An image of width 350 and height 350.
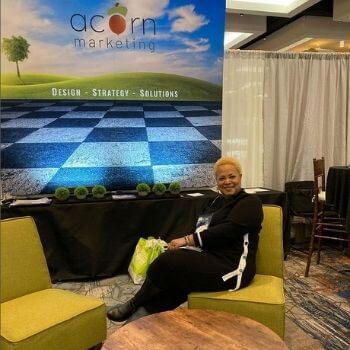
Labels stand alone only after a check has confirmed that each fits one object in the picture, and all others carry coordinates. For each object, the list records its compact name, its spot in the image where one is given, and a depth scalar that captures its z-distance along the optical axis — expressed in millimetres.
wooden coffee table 1615
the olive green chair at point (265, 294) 2068
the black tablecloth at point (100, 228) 3381
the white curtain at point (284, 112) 4473
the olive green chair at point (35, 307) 1826
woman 2256
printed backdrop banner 3506
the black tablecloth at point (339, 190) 3443
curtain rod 4410
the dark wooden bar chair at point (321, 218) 3637
